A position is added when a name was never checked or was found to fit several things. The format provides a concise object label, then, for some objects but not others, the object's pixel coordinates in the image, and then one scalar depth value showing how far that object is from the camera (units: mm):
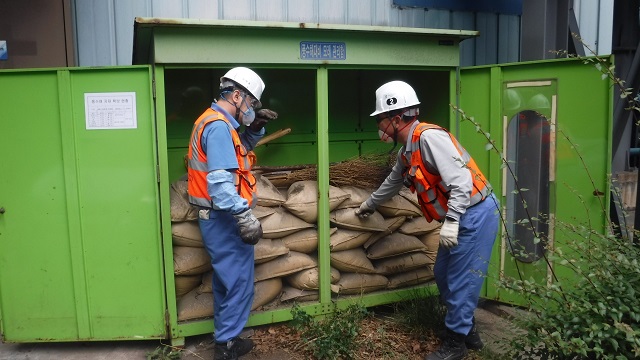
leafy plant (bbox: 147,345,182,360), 3793
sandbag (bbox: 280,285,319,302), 4242
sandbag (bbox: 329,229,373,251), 4277
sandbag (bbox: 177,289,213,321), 3965
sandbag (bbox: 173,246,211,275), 3896
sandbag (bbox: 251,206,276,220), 4094
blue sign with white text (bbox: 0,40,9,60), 4668
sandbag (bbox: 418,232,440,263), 4637
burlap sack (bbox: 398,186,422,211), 4527
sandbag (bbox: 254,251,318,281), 4125
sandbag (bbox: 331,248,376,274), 4309
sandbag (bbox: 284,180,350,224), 4152
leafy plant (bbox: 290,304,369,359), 3752
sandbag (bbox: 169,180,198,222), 3859
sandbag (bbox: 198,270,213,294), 4027
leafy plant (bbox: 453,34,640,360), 2168
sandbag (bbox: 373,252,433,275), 4480
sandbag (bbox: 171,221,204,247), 3865
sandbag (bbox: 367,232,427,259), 4418
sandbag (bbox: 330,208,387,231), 4305
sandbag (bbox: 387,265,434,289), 4535
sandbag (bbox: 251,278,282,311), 4121
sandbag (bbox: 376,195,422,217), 4402
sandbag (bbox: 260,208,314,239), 4109
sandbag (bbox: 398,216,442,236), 4551
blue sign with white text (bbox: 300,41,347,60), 3928
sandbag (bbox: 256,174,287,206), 4164
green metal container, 3697
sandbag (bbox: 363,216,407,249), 4430
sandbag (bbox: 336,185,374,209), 4370
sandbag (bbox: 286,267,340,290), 4211
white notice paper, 3699
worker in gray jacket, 3498
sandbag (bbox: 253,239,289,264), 4062
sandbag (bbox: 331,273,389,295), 4379
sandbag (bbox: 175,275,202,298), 3973
